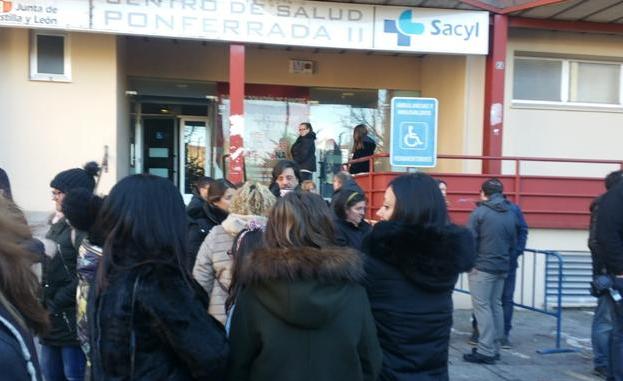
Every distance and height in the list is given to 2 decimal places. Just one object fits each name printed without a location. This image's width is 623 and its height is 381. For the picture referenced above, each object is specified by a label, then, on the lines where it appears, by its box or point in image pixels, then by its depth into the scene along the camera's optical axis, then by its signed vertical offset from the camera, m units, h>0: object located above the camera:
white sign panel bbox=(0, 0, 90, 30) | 9.64 +2.26
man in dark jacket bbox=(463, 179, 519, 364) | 6.42 -1.13
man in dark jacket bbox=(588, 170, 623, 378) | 5.52 -1.57
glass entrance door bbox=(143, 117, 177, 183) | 13.99 +0.20
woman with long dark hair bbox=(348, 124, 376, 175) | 11.62 +0.21
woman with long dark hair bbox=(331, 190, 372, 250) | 5.12 -0.46
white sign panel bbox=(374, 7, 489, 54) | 10.88 +2.40
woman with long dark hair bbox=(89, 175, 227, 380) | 2.14 -0.54
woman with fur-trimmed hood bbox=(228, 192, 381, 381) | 2.29 -0.60
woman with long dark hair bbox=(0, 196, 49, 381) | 1.34 -0.39
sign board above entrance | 9.77 +2.34
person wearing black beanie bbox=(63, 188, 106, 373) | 2.94 -0.45
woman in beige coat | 3.84 -0.63
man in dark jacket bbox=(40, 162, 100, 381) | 3.88 -0.99
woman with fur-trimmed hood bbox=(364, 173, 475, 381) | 2.75 -0.54
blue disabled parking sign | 7.29 +0.36
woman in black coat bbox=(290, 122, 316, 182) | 11.30 +0.16
